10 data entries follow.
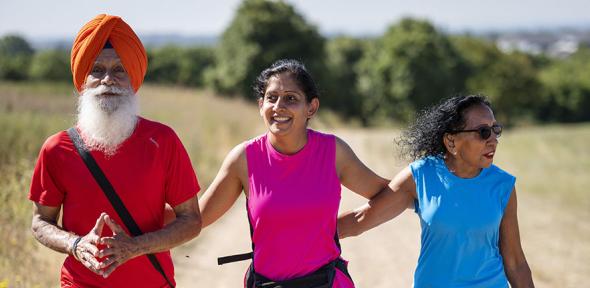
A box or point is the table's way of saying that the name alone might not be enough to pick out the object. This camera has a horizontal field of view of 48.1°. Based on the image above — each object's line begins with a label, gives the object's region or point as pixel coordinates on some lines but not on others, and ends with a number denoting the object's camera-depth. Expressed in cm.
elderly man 301
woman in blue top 348
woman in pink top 334
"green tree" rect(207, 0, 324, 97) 3706
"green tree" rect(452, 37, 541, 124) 5484
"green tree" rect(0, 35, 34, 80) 3319
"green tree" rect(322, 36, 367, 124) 4822
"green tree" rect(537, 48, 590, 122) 6388
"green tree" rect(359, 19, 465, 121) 4994
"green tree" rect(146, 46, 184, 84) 6269
